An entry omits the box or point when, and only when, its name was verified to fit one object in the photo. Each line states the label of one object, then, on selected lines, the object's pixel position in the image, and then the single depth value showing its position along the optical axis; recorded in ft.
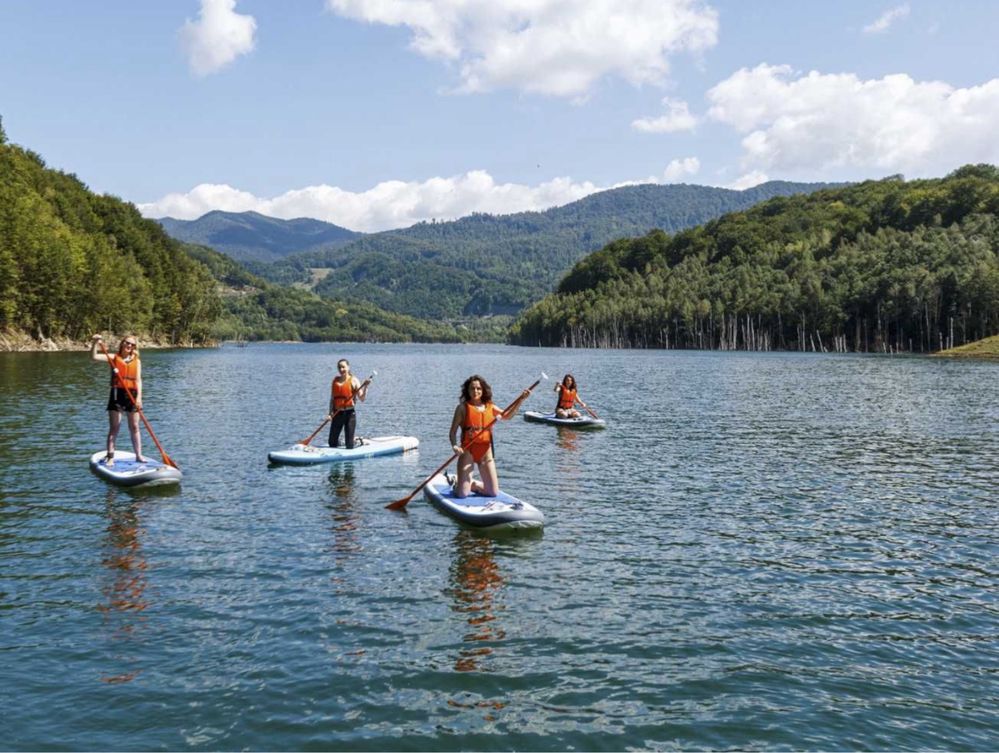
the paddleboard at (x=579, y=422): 126.52
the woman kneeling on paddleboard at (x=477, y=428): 62.95
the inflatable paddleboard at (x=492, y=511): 59.00
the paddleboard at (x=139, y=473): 71.82
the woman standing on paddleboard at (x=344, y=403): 90.94
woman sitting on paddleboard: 131.85
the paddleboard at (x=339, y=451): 87.81
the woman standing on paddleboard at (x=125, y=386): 73.87
